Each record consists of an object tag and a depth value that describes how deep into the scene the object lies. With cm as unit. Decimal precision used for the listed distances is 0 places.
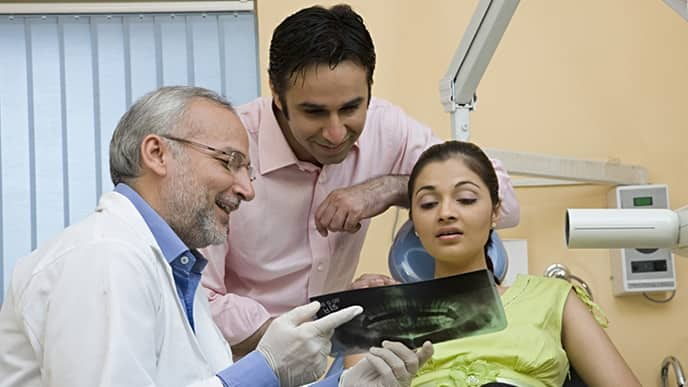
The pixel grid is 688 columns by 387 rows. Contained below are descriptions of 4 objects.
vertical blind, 354
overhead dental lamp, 254
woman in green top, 200
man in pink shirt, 206
